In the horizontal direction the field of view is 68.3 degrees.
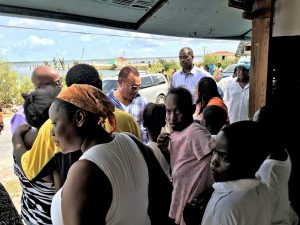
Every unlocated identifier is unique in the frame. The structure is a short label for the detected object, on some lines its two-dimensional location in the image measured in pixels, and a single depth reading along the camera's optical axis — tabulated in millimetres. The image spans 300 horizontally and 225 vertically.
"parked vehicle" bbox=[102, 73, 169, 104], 9160
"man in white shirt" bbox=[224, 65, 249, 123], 3187
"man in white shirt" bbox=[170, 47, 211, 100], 3323
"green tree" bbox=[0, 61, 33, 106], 10772
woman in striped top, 1261
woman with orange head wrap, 758
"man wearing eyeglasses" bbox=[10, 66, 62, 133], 1737
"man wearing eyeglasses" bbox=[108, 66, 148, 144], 2246
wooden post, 2411
